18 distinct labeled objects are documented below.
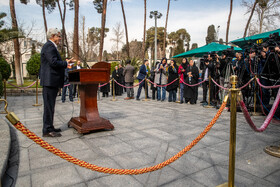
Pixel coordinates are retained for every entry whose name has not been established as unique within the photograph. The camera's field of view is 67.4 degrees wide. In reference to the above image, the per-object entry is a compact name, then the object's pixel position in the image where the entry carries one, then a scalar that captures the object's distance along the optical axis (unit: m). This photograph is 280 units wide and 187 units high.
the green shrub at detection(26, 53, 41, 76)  17.98
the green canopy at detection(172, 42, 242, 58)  10.35
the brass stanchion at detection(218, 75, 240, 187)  2.05
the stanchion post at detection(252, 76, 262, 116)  6.05
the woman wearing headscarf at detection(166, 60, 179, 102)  8.88
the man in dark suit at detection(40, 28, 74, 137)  3.92
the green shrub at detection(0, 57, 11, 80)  13.48
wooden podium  3.97
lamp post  32.29
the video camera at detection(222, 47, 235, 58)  6.89
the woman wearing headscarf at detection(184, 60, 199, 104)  8.28
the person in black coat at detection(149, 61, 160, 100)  10.31
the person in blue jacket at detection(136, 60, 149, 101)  10.24
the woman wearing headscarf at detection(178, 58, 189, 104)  8.72
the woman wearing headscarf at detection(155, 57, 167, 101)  9.28
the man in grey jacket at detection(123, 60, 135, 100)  10.47
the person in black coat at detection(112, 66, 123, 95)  12.15
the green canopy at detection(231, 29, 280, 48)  8.47
